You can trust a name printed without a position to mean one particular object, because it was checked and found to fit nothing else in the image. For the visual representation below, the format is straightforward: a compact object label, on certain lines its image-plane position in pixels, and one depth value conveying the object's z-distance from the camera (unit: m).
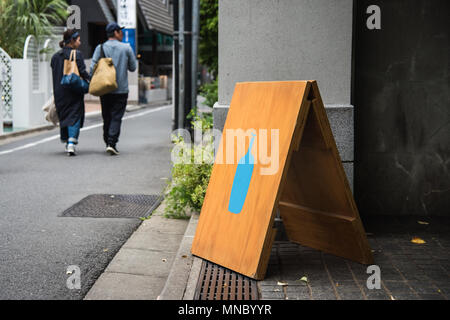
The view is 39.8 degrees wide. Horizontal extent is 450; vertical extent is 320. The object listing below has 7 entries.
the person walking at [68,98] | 10.91
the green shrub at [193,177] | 5.86
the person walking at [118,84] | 10.96
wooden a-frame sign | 4.16
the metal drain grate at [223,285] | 3.86
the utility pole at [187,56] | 10.06
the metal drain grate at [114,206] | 6.54
